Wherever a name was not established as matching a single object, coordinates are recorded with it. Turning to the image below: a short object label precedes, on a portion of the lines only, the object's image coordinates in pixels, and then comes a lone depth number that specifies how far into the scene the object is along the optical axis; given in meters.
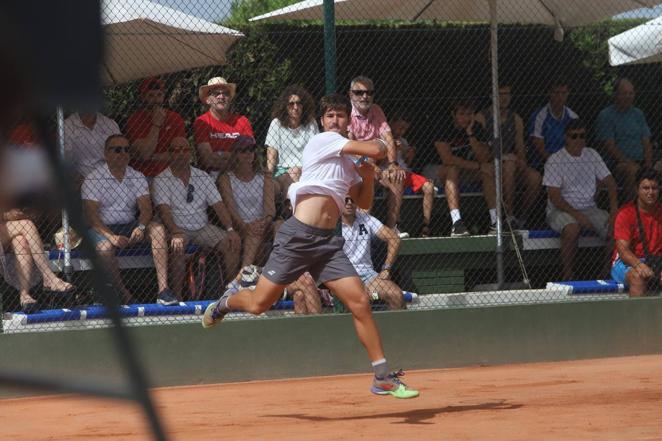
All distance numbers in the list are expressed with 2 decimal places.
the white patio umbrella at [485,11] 22.14
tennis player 14.55
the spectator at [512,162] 21.39
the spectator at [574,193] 21.20
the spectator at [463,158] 21.28
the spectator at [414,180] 21.02
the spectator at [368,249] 19.31
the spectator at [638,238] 20.53
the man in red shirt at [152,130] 18.83
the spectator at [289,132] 19.75
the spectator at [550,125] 22.34
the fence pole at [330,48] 18.78
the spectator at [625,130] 22.61
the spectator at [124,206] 18.16
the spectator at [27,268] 17.42
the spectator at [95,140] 18.00
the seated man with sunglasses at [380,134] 20.28
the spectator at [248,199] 18.78
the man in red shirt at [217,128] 19.53
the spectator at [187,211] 18.61
